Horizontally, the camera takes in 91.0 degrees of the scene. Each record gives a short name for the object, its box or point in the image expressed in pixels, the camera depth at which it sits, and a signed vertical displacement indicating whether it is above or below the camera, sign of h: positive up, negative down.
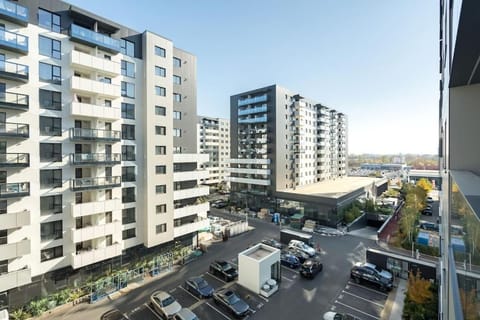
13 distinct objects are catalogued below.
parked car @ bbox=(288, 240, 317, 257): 25.71 -10.26
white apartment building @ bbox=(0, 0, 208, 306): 16.00 +1.10
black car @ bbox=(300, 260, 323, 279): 21.03 -10.32
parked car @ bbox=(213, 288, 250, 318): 16.19 -10.46
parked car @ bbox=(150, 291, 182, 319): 15.84 -10.34
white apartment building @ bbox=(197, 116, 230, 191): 73.50 +3.49
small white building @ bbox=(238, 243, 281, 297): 19.19 -9.73
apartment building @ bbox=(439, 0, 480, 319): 2.62 +0.04
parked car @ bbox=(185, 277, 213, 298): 18.50 -10.58
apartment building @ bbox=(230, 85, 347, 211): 43.72 +2.71
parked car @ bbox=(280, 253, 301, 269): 23.12 -10.44
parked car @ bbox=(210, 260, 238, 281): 21.20 -10.50
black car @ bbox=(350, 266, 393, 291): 18.95 -10.18
